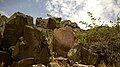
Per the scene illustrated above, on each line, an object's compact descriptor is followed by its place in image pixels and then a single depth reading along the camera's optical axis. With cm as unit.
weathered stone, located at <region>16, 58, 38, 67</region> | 542
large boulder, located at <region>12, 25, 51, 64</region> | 540
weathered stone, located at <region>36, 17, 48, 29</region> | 947
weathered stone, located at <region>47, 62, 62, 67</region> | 504
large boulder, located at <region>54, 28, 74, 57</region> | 588
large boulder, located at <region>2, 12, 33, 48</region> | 689
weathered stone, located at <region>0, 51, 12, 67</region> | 625
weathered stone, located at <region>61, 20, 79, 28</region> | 1127
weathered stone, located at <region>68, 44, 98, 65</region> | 548
